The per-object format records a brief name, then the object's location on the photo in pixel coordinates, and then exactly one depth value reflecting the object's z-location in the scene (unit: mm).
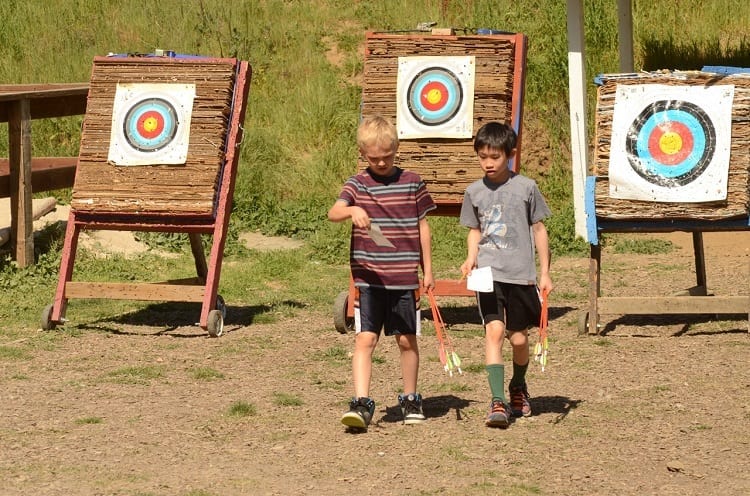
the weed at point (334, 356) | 16531
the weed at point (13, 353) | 16750
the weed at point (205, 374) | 15508
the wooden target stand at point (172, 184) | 18391
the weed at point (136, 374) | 15352
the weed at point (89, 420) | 13250
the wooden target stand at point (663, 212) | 17719
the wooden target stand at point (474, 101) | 19047
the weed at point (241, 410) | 13477
